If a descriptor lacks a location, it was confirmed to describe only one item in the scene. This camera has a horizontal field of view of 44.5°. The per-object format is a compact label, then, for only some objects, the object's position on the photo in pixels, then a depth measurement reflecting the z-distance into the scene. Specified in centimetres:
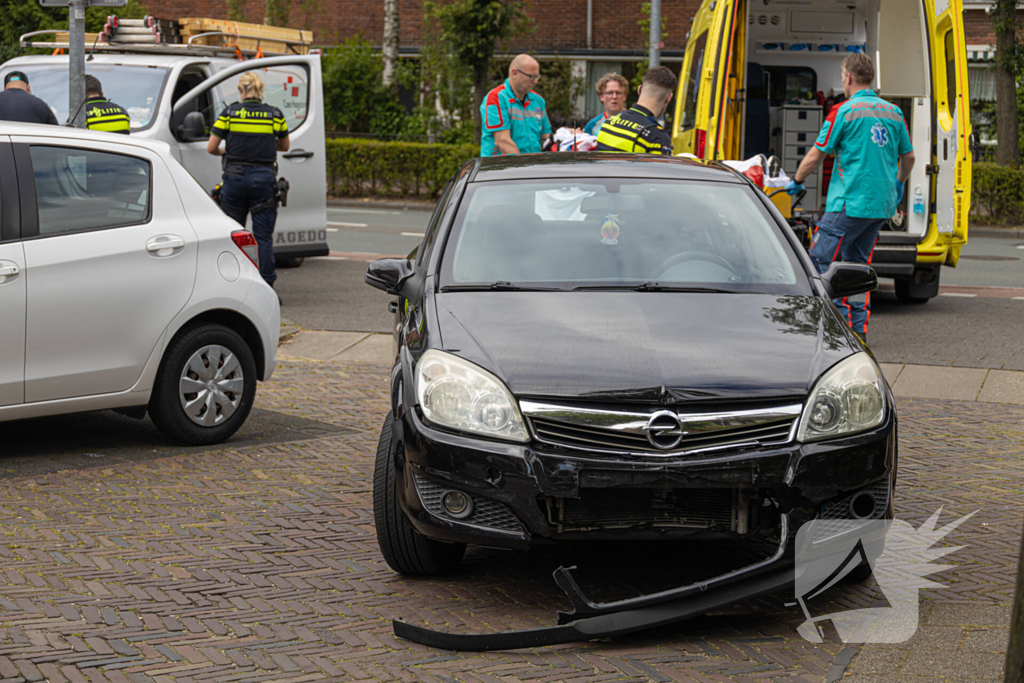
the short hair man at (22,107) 992
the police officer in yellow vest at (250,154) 1072
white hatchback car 596
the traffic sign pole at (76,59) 890
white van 1145
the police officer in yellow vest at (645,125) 820
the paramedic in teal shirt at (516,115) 966
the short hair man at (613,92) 1038
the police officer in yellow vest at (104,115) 1031
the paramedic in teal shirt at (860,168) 835
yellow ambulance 1073
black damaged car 404
